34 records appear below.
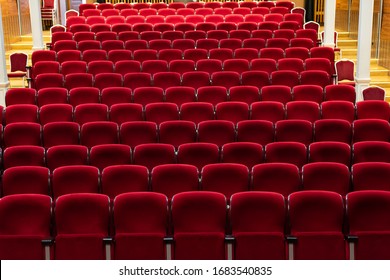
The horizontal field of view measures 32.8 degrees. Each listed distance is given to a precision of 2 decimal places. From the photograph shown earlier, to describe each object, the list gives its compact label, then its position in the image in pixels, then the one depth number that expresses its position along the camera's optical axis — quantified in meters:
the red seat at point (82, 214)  4.67
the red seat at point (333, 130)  6.37
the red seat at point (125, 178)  5.26
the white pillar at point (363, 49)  8.72
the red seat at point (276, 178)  5.23
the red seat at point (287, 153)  5.79
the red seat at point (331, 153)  5.80
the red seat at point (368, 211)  4.61
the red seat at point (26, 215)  4.66
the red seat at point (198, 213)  4.65
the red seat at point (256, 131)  6.38
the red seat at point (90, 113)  6.96
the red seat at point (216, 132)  6.37
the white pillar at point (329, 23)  10.80
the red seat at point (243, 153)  5.80
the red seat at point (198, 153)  5.80
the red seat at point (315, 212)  4.64
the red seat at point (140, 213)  4.67
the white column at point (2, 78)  8.81
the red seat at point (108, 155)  5.83
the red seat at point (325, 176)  5.25
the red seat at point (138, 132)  6.41
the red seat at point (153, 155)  5.82
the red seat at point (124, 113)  6.94
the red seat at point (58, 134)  6.46
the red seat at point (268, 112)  6.90
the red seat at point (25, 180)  5.30
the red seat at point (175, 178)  5.23
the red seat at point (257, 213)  4.63
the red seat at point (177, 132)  6.40
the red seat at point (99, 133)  6.43
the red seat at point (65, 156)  5.83
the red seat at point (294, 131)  6.37
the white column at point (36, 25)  10.83
